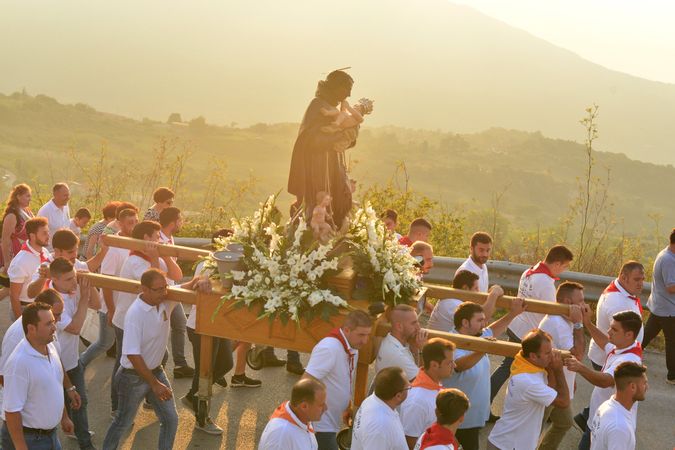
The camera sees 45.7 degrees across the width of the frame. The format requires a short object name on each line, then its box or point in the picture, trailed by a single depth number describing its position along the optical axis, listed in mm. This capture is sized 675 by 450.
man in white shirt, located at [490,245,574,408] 8352
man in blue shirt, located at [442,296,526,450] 6738
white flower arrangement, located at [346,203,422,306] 7289
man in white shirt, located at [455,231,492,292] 8898
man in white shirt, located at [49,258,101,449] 6902
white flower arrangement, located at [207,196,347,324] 6965
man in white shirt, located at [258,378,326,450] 5137
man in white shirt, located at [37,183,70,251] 10914
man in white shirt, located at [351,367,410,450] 5340
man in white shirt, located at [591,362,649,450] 5684
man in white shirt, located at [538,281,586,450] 7333
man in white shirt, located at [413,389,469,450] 5125
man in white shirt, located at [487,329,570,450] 6207
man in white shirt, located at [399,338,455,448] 5934
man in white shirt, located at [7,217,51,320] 8109
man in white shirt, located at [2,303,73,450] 5758
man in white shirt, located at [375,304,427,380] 6566
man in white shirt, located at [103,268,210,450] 6652
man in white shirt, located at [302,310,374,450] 6305
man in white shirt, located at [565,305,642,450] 6582
